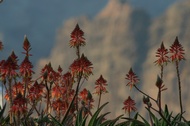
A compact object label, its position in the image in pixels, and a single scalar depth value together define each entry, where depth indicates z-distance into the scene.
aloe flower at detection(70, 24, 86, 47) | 15.06
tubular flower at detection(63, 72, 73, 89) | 18.26
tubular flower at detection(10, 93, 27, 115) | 12.43
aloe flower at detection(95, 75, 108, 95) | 17.51
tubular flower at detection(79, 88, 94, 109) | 19.11
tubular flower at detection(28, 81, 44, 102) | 14.59
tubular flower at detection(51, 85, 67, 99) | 18.73
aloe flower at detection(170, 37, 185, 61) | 15.15
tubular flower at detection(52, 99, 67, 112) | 17.80
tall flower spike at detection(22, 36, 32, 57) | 14.59
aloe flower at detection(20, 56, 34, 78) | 14.30
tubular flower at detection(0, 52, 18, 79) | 13.42
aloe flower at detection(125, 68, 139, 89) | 15.35
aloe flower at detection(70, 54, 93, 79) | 14.05
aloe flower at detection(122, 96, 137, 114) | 16.98
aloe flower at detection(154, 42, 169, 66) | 15.49
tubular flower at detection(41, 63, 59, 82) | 15.64
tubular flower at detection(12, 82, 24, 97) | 17.59
